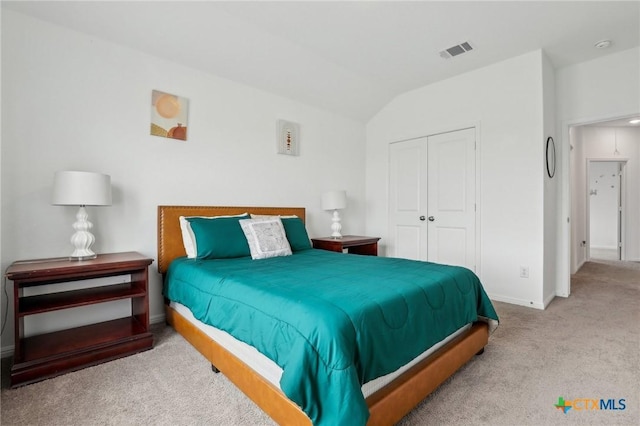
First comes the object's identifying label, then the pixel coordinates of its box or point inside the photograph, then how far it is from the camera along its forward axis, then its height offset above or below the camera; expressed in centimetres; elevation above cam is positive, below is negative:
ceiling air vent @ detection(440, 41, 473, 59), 319 +171
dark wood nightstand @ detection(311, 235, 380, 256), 376 -41
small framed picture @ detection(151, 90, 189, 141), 287 +93
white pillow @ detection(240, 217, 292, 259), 277 -24
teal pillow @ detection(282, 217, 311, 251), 322 -23
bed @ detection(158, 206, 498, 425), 121 -72
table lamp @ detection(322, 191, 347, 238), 411 +11
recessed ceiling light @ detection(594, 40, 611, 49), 311 +169
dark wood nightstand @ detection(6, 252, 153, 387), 189 -77
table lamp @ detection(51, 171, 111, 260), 215 +12
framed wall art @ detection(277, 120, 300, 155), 386 +95
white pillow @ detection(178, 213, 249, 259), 271 -23
